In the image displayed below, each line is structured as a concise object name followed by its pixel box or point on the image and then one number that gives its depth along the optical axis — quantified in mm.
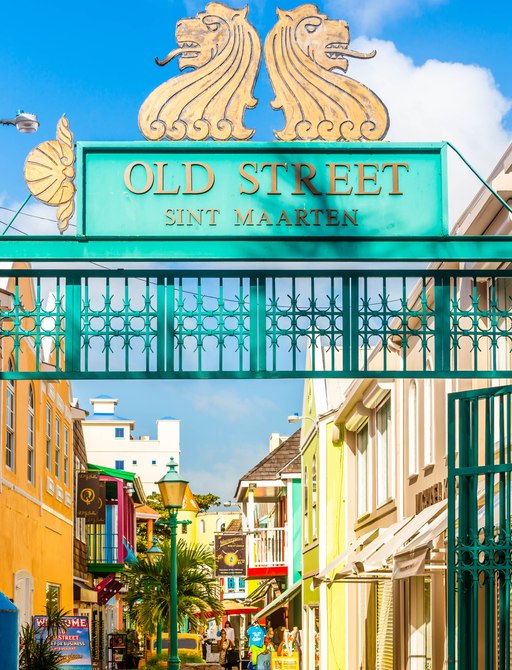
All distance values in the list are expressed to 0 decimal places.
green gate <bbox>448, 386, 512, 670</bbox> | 10109
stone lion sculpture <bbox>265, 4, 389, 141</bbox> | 10797
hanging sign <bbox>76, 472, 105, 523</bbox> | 34406
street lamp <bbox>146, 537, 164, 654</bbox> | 33500
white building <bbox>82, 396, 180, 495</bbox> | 113438
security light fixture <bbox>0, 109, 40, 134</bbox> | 16516
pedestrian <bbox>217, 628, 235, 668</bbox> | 36875
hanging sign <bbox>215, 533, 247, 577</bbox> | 46625
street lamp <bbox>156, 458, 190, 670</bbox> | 19578
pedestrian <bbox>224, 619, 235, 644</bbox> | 41506
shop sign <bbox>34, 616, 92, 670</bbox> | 21375
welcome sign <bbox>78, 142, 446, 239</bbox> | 10625
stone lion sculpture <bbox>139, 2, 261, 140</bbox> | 10805
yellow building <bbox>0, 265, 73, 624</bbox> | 21031
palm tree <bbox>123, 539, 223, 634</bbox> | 32125
